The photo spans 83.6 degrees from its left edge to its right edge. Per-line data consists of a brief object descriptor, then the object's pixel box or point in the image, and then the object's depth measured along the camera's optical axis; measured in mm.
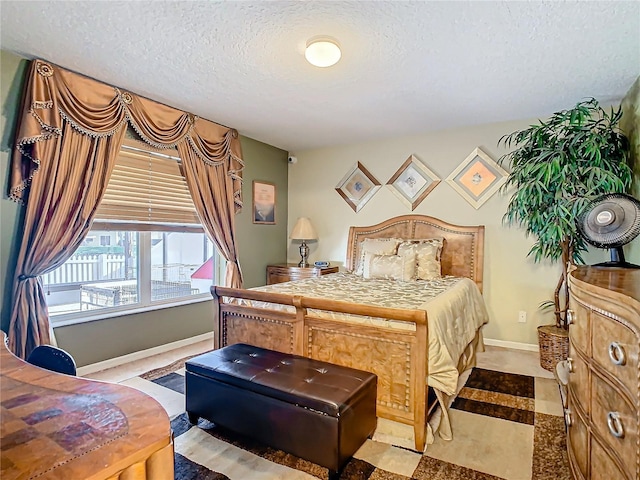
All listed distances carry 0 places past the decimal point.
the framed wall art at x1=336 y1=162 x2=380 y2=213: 4688
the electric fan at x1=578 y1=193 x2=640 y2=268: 2203
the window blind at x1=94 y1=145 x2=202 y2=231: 3219
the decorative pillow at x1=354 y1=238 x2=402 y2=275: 3998
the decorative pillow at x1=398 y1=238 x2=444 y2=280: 3711
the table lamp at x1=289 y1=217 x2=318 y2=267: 4809
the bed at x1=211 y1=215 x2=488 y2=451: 2016
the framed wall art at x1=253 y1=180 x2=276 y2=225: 4746
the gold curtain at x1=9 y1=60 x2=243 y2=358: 2547
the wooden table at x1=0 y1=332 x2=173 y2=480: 655
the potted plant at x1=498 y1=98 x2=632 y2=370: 2861
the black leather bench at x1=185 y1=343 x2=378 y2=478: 1699
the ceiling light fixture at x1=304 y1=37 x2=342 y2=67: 2254
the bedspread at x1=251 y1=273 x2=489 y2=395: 2055
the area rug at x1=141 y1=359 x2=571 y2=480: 1786
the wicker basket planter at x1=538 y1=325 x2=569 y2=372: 3118
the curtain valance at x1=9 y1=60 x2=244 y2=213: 2537
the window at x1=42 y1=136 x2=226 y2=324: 3135
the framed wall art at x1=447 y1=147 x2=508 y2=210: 3912
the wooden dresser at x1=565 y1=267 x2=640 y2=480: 1003
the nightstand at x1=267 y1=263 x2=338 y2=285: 4531
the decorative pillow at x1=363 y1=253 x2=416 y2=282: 3654
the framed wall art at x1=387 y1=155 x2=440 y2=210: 4301
